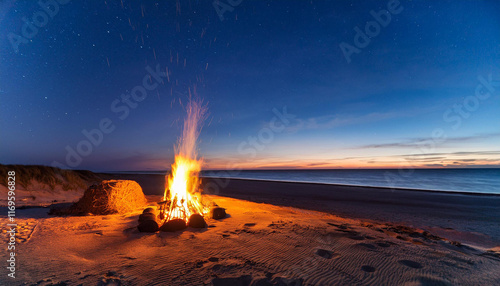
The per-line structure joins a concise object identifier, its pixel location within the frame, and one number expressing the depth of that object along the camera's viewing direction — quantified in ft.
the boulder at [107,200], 30.55
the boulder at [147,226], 21.79
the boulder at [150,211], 24.52
